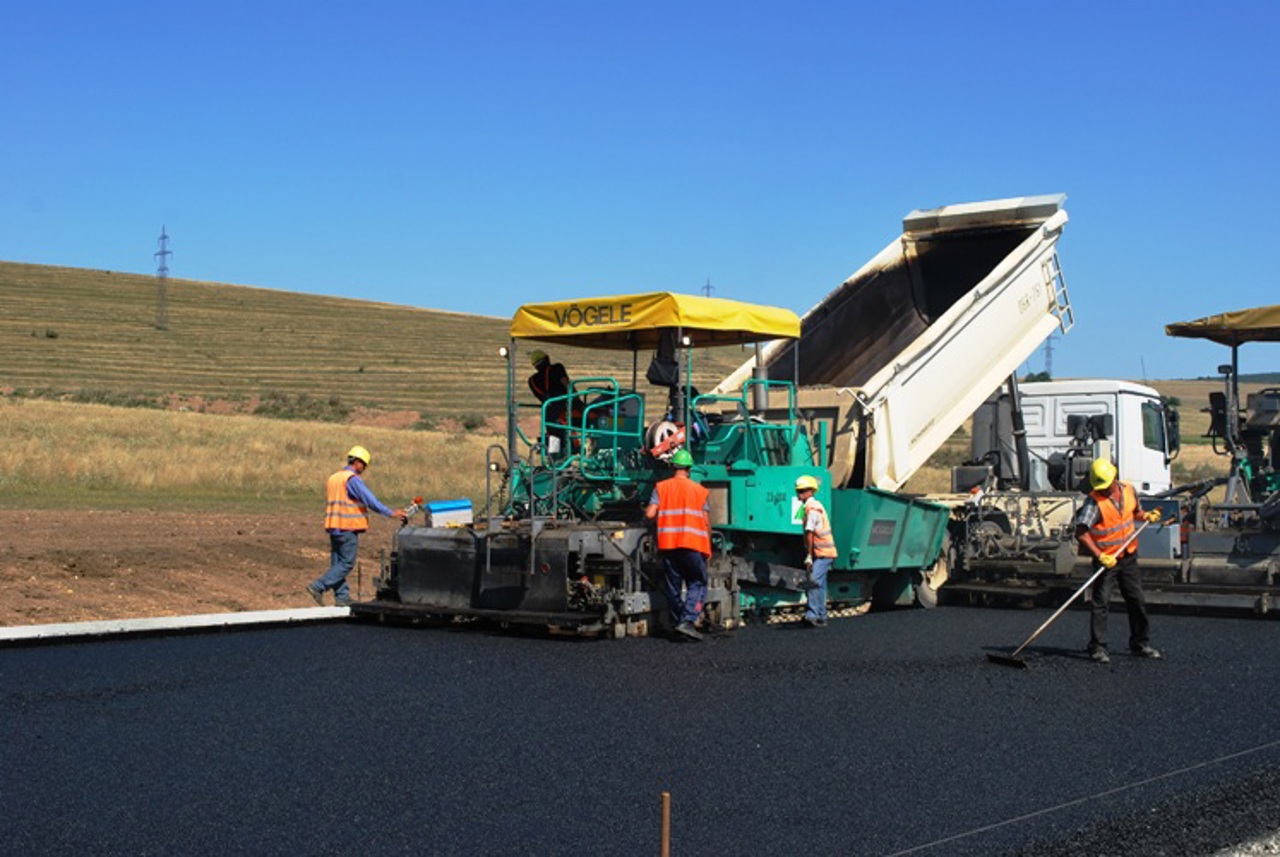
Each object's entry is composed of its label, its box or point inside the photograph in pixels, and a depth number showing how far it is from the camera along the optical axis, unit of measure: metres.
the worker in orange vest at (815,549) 10.70
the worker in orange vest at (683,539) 9.64
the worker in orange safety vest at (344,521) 11.48
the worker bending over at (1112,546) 9.51
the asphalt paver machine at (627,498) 9.81
